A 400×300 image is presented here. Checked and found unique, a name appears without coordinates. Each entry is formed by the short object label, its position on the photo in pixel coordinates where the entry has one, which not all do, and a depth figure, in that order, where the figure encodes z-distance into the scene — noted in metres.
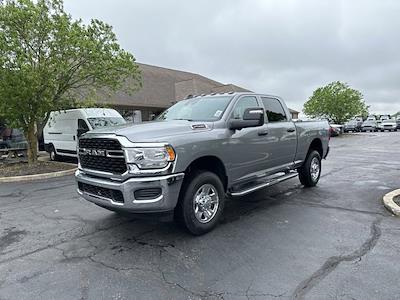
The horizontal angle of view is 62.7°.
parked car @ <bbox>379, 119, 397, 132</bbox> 45.28
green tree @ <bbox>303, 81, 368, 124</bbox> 37.78
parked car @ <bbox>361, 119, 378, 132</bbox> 46.50
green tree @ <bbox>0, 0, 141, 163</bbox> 10.38
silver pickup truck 4.22
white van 13.12
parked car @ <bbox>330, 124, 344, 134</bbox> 33.83
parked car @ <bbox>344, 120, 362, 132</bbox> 43.02
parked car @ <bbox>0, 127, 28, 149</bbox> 15.42
